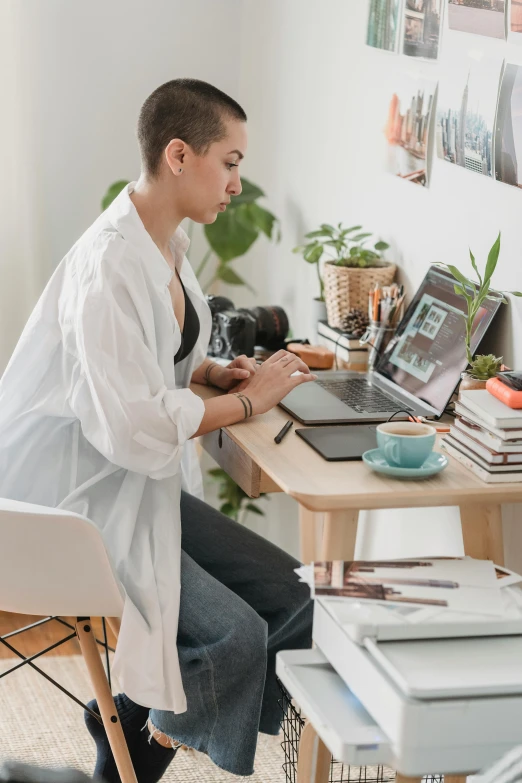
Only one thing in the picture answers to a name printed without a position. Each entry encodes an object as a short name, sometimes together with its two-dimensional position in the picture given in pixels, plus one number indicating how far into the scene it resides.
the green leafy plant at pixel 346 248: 4.02
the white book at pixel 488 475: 3.16
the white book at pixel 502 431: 3.13
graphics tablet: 3.25
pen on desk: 3.33
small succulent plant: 3.39
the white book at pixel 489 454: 3.15
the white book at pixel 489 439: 3.14
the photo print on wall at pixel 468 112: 3.56
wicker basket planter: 3.95
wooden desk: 3.08
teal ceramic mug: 3.15
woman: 3.22
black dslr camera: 3.99
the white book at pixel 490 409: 3.13
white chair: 3.07
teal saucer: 3.14
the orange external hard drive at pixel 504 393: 3.18
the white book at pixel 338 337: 3.93
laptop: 3.52
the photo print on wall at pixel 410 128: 3.83
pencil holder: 3.86
